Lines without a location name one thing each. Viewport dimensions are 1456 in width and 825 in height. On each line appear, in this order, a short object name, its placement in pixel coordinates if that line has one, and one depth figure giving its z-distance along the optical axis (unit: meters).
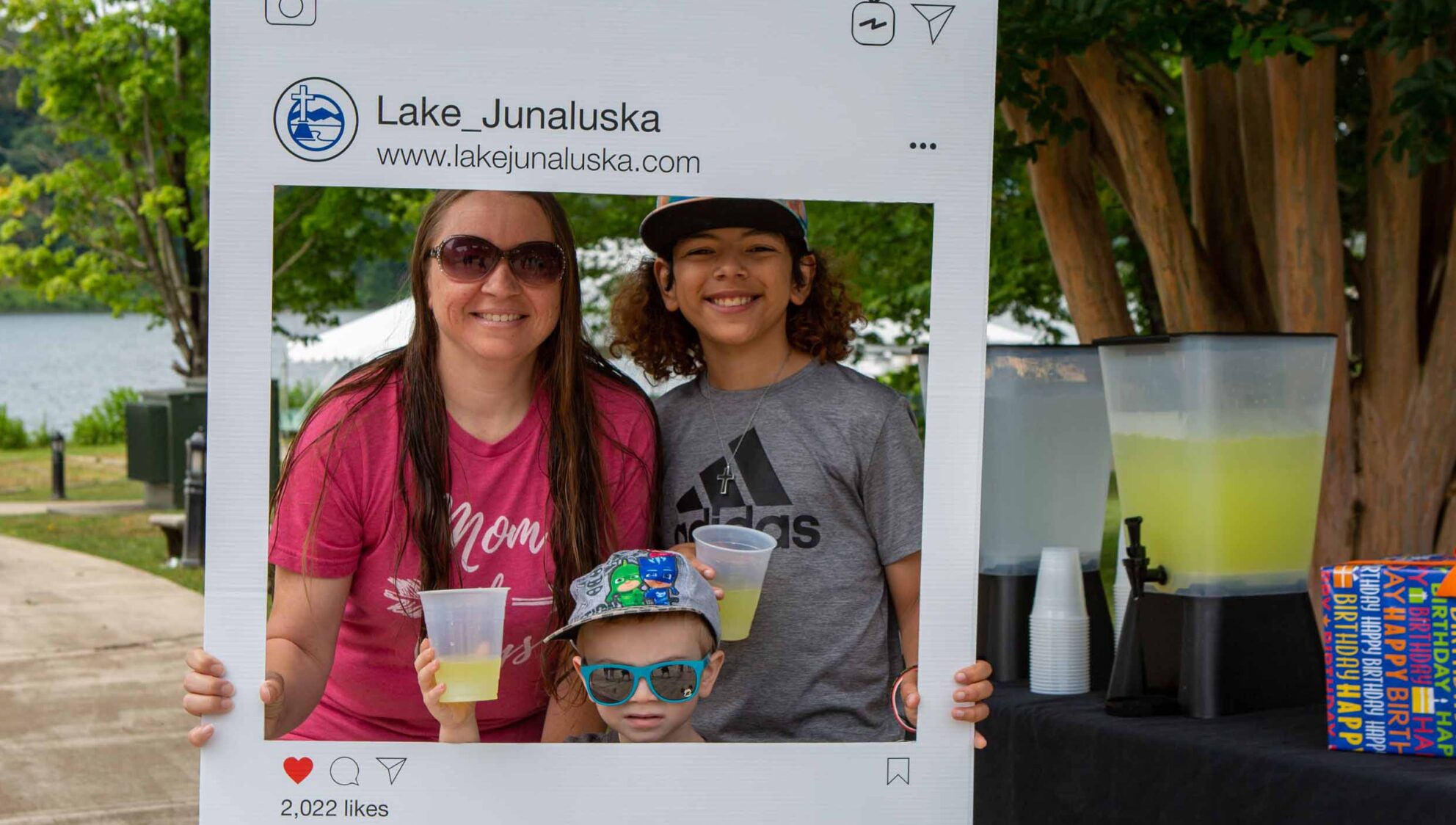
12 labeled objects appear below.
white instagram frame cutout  2.06
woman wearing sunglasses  2.16
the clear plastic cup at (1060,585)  3.22
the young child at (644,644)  2.15
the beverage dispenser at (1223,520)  3.01
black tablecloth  2.56
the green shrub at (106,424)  21.95
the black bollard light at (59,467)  16.06
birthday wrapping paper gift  2.62
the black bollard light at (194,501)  11.02
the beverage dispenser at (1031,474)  3.44
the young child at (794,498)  2.31
